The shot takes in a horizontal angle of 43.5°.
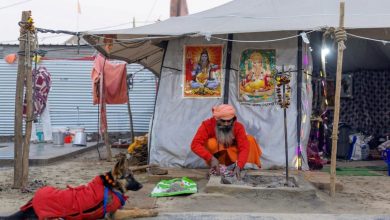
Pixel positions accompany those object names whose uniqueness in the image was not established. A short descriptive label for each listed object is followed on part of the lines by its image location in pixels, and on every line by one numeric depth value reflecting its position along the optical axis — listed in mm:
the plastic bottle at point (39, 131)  14688
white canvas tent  7531
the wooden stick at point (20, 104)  6496
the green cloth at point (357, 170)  8188
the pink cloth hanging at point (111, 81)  10328
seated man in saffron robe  6824
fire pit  5836
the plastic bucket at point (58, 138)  13499
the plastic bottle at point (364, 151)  10109
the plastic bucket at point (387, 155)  7746
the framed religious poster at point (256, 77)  7953
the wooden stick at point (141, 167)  7600
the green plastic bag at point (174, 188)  6094
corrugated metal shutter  15109
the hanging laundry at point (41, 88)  14367
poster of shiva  8055
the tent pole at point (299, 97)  7824
